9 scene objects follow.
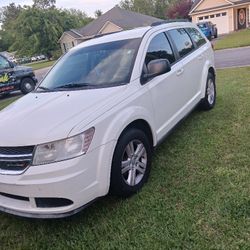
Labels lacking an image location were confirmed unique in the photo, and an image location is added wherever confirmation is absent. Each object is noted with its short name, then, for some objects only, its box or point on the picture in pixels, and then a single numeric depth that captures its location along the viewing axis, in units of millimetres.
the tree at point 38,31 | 42230
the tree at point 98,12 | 69807
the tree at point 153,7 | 63211
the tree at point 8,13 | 81091
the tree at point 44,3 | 69175
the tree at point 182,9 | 39382
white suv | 2324
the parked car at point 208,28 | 24691
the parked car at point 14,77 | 10551
